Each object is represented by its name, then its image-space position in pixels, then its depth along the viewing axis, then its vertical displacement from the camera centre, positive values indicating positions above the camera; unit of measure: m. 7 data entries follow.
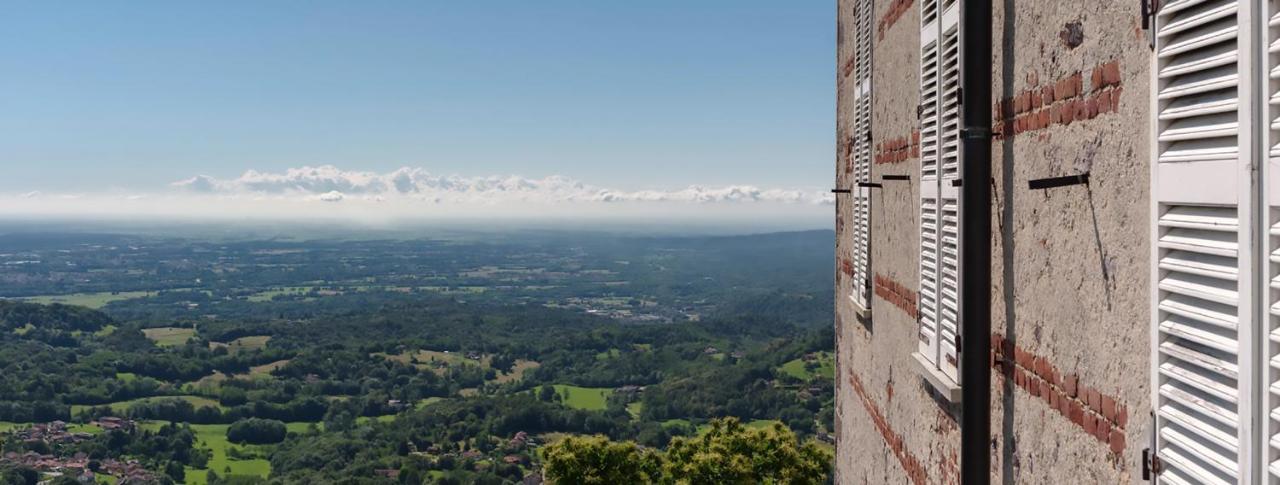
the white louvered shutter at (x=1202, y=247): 2.00 -0.12
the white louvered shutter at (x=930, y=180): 4.22 +0.09
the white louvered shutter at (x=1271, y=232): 1.88 -0.08
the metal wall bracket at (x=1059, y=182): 2.81 +0.05
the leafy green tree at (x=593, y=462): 14.70 -4.01
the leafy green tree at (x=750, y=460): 14.57 -4.04
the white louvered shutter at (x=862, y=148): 6.12 +0.36
